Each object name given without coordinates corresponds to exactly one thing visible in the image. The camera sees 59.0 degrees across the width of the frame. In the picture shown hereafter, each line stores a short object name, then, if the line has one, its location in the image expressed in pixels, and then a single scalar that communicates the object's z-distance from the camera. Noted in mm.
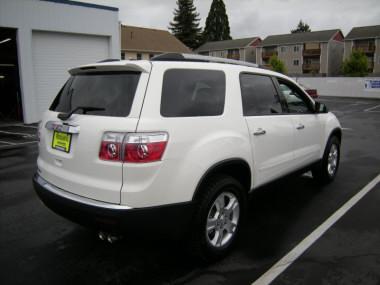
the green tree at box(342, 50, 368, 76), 40562
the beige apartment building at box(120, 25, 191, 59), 39406
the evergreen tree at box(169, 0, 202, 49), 62094
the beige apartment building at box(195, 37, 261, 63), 58562
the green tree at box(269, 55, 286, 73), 46625
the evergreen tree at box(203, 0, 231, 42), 67125
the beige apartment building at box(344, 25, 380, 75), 48375
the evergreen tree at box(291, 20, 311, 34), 87188
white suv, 2498
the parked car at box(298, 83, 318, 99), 21016
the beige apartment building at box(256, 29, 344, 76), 51719
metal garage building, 12359
